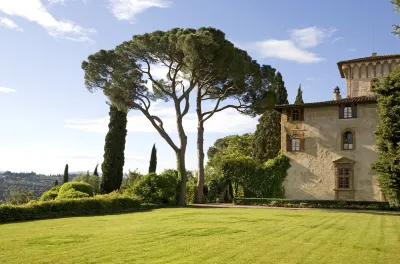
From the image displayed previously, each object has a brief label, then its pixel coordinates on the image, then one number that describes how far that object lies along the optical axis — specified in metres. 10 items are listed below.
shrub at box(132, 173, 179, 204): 27.39
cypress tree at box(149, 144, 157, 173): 41.53
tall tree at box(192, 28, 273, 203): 28.72
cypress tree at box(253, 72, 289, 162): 39.53
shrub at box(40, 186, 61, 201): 23.16
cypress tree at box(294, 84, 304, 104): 42.06
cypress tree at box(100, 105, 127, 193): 30.47
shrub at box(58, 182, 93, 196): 23.06
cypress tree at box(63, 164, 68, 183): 50.84
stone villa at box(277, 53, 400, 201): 28.88
